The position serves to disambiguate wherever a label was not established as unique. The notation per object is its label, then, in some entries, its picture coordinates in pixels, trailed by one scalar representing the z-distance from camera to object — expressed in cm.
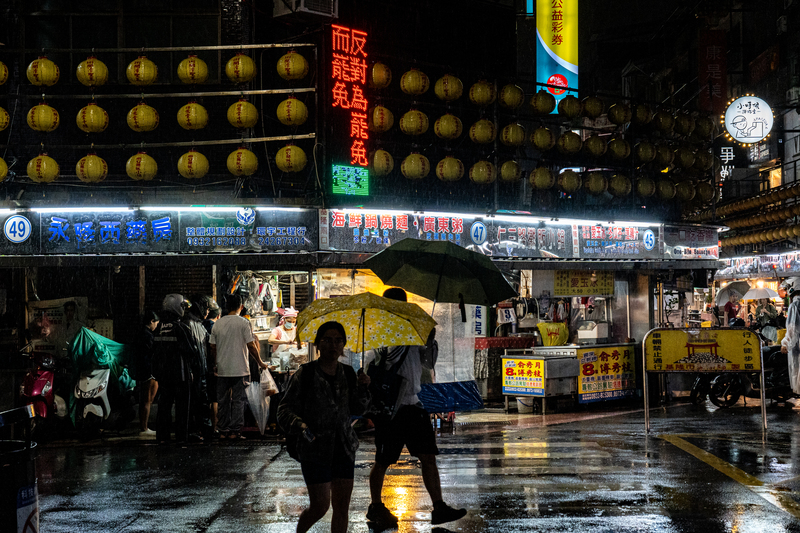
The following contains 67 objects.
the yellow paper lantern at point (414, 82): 1562
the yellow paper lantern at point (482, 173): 1631
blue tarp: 1282
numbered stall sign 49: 1439
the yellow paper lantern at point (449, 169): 1595
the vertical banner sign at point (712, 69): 2378
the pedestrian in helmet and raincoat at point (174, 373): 1211
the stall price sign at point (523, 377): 1514
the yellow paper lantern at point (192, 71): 1440
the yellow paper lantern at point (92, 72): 1437
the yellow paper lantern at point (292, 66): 1432
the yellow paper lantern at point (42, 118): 1409
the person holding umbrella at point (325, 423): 569
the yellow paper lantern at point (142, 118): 1440
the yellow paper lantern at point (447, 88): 1608
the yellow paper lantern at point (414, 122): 1555
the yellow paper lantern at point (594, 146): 1767
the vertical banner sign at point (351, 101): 1466
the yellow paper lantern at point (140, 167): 1425
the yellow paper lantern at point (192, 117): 1437
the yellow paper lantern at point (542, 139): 1684
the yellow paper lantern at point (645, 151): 1850
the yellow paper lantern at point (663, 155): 1883
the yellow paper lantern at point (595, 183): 1777
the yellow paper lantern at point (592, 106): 1769
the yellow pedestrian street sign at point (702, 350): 1215
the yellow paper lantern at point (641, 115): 1839
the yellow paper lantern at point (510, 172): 1659
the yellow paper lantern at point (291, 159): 1440
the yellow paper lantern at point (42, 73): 1424
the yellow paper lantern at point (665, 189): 1892
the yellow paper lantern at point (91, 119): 1429
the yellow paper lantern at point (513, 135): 1680
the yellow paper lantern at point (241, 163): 1435
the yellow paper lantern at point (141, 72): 1436
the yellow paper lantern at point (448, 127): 1609
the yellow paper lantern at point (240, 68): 1435
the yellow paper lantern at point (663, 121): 1870
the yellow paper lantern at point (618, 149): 1808
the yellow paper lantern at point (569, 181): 1734
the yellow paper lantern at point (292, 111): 1428
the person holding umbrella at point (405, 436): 711
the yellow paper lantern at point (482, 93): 1644
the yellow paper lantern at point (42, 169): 1426
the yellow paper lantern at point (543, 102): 1695
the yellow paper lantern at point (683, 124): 1925
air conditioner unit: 1440
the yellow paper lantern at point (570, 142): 1750
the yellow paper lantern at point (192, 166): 1431
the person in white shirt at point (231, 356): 1200
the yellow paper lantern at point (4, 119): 1444
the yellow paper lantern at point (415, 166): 1552
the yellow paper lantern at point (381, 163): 1514
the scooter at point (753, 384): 1573
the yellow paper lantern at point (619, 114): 1797
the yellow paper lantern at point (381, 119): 1505
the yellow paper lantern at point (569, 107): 1747
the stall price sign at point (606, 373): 1594
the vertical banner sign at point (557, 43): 2075
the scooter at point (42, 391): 1232
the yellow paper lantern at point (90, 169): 1432
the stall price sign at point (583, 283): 1800
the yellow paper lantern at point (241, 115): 1427
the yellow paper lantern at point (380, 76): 1520
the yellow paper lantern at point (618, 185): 1796
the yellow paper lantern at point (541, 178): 1697
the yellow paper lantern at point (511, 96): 1673
